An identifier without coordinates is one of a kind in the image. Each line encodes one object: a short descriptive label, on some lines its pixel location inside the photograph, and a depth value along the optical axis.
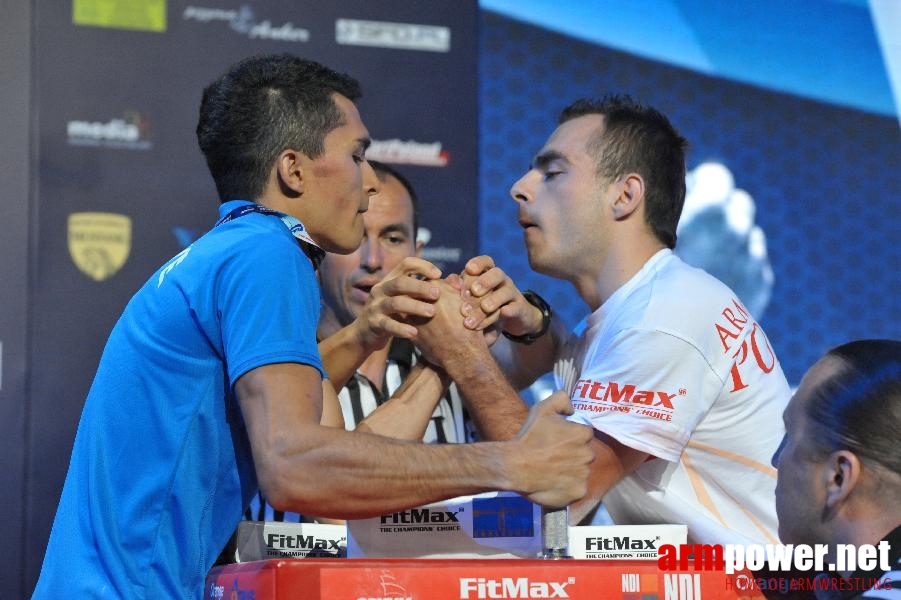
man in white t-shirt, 2.50
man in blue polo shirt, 2.08
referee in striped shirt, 2.99
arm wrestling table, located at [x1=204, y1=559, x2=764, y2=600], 1.95
